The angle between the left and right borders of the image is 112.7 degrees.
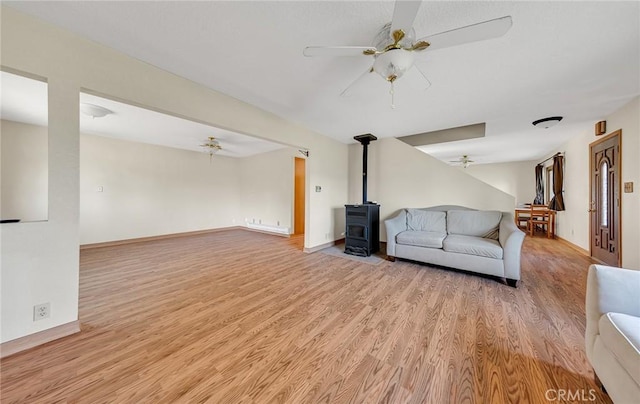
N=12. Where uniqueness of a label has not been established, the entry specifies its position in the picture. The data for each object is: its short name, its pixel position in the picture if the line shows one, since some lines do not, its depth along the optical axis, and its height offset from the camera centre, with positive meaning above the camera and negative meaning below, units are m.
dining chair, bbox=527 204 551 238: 5.47 -0.36
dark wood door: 3.04 +0.03
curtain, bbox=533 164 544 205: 6.64 +0.48
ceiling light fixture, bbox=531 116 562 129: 3.23 +1.25
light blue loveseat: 2.69 -0.56
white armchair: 0.92 -0.63
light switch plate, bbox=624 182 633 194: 2.75 +0.18
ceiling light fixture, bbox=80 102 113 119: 2.92 +1.31
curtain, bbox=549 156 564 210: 4.94 +0.47
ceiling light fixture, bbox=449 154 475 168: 6.44 +1.33
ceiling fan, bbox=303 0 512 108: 1.21 +1.04
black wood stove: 3.92 -0.52
